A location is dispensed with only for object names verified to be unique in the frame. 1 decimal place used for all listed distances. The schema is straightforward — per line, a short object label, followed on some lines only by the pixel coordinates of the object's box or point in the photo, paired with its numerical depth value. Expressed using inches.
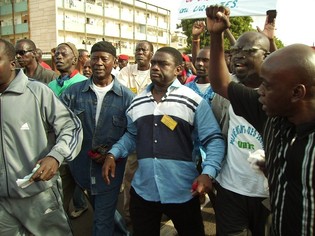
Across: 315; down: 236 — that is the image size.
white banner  177.5
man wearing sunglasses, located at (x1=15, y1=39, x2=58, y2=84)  176.6
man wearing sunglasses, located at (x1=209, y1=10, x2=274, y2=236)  92.0
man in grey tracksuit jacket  93.7
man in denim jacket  121.5
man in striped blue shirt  100.2
